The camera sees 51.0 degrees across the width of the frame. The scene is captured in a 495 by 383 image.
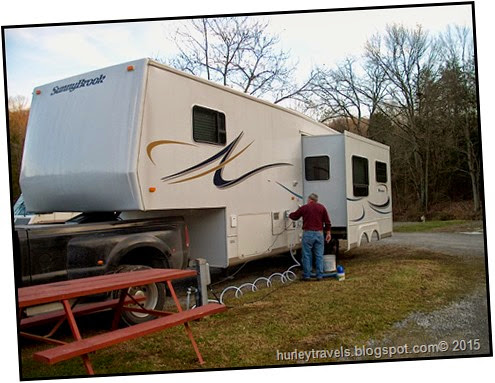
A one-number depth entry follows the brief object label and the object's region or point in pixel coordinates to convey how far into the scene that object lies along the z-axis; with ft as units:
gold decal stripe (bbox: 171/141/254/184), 17.10
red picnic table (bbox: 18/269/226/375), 11.53
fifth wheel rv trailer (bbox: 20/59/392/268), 15.66
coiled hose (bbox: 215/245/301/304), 17.59
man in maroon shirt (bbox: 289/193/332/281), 21.07
